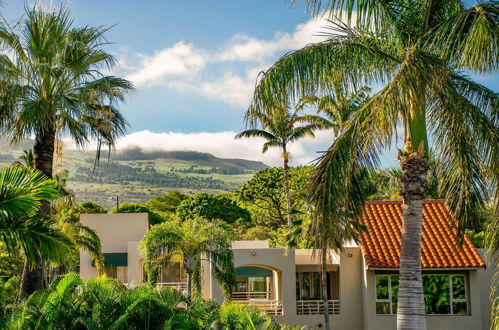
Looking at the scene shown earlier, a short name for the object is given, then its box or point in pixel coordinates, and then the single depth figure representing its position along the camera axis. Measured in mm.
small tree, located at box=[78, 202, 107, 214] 63344
